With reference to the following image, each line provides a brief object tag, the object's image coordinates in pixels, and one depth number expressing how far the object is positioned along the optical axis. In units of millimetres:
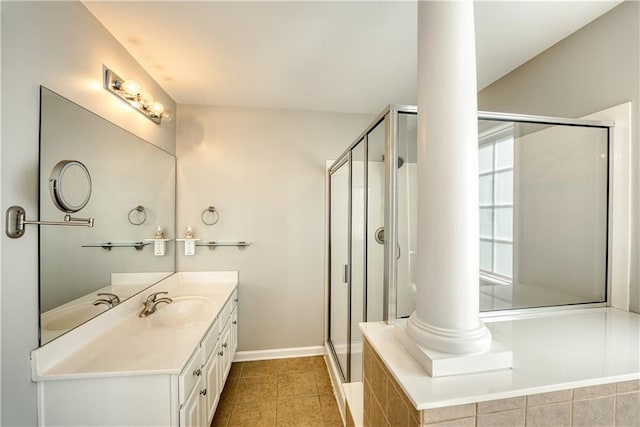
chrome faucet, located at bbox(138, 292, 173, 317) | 1653
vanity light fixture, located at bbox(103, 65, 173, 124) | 1459
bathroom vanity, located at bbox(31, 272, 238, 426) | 1046
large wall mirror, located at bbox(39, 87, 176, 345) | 1074
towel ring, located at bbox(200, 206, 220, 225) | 2389
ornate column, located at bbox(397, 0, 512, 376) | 765
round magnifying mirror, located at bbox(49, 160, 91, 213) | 1033
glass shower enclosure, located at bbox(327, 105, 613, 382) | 1312
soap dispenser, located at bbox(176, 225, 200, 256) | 2305
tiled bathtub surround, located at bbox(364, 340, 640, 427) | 654
